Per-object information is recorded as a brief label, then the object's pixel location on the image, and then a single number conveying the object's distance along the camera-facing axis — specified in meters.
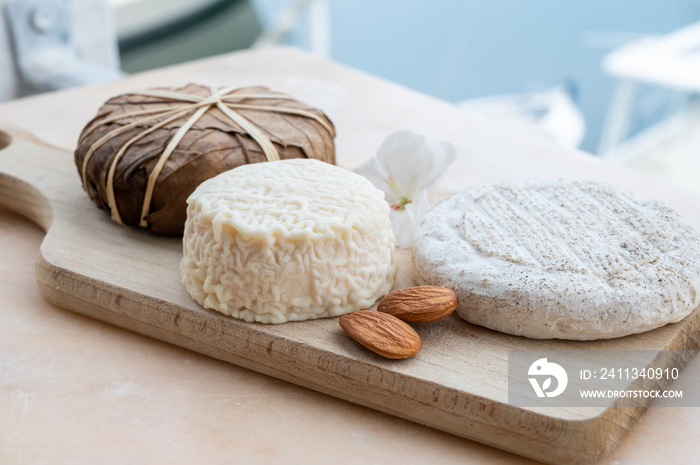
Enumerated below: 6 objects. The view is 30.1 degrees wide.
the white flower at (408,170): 0.42
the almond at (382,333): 0.35
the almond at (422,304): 0.36
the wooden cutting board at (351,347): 0.34
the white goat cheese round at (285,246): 0.36
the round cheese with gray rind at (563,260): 0.36
